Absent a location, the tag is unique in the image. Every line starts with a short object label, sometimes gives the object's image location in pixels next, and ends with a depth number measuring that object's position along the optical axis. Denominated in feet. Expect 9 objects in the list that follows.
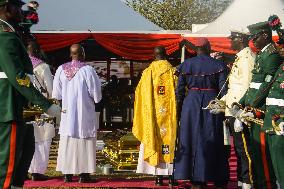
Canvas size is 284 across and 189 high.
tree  142.10
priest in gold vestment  28.04
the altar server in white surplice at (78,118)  28.53
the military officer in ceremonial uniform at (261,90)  20.22
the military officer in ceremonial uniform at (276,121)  18.81
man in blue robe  25.58
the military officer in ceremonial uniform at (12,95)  15.96
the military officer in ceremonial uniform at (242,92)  23.97
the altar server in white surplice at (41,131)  28.63
